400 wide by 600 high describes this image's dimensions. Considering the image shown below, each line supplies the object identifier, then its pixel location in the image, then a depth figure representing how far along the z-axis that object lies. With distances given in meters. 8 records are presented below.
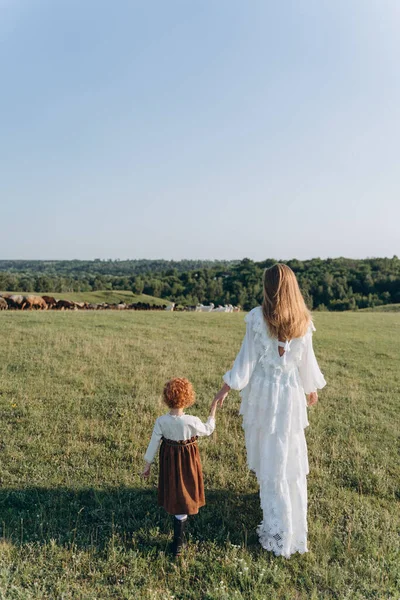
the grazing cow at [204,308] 36.96
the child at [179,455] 4.60
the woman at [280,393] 4.82
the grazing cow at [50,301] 26.91
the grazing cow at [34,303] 25.78
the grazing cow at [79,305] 27.97
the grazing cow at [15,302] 25.45
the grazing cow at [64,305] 27.13
